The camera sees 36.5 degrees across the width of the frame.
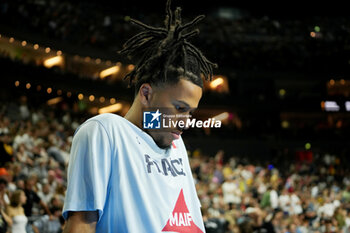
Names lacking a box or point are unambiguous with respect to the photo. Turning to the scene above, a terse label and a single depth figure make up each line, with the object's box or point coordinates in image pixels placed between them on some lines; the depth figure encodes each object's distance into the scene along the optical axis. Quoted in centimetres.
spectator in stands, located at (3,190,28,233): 670
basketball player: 166
